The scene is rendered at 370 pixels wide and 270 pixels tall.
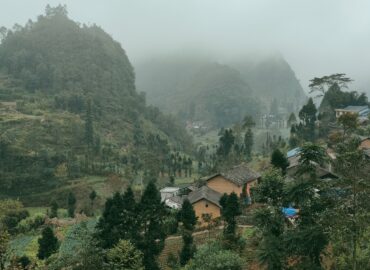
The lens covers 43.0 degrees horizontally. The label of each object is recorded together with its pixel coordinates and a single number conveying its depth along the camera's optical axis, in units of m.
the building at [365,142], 47.04
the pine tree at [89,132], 84.50
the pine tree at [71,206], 51.31
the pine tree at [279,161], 36.97
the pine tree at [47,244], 32.09
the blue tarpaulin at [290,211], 30.13
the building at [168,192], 56.77
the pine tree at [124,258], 23.12
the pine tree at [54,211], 50.32
